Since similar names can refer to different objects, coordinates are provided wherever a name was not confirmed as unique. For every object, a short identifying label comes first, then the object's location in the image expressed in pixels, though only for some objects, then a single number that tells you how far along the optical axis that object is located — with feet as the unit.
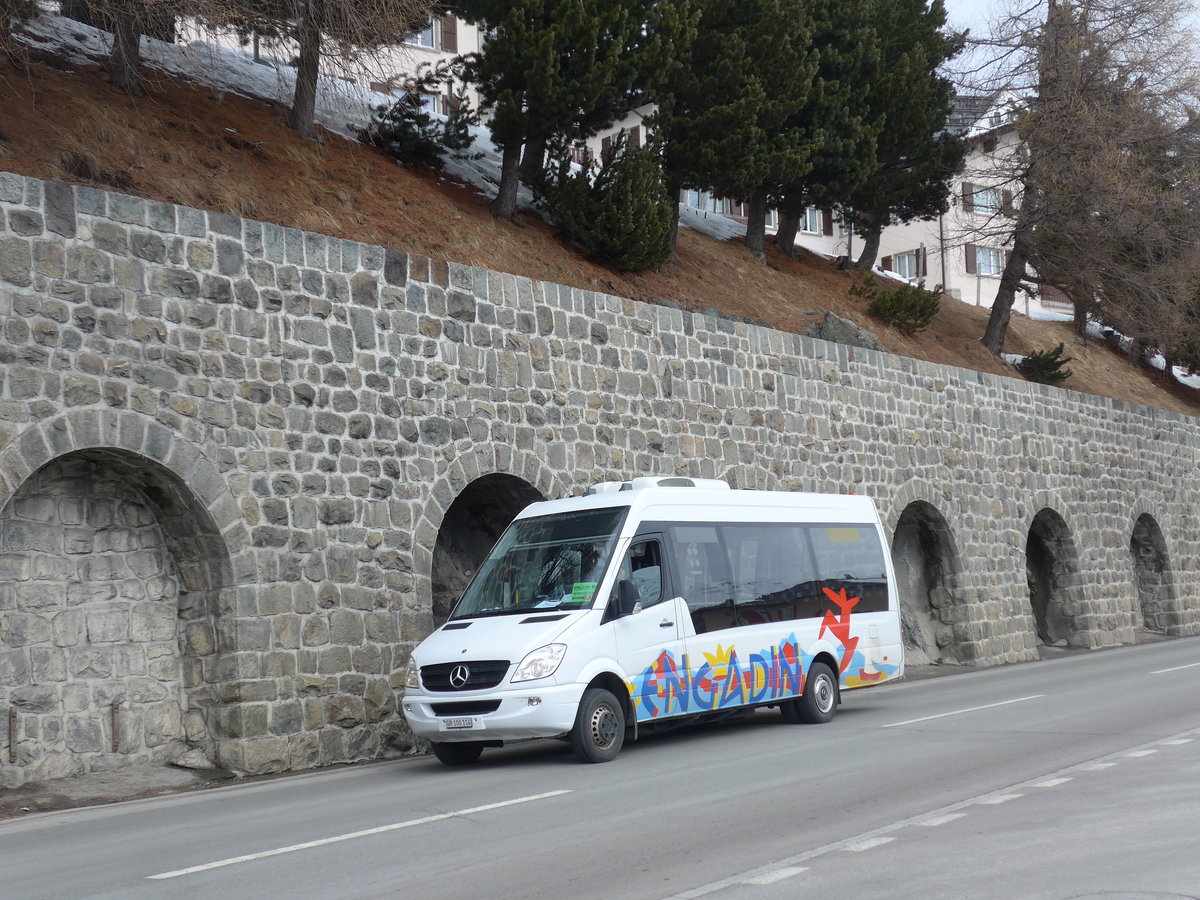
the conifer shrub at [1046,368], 105.19
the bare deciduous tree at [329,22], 50.47
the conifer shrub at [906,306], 91.97
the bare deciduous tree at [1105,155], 96.68
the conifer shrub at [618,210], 66.49
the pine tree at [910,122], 98.84
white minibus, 34.17
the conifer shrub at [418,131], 67.77
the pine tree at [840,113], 91.04
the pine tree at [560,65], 63.05
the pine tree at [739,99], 78.02
